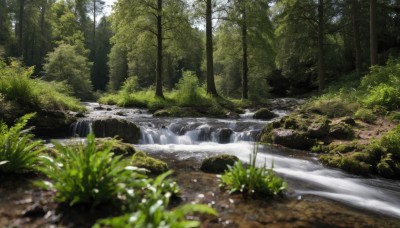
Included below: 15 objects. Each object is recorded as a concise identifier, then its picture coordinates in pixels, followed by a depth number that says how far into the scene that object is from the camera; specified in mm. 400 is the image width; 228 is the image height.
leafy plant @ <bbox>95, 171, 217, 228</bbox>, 2804
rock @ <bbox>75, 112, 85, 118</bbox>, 14797
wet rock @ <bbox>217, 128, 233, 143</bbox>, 12364
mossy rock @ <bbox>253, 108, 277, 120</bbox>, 17281
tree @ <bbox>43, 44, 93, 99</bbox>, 34228
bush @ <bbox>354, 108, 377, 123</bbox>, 11586
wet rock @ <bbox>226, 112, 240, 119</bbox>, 17984
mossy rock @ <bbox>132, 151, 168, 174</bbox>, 6210
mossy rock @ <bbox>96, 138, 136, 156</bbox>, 7203
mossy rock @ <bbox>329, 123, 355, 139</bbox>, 10562
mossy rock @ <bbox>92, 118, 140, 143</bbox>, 11477
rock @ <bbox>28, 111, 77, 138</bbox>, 11227
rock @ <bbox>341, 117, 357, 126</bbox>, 11336
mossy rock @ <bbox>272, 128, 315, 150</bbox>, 10695
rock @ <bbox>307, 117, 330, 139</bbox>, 10875
